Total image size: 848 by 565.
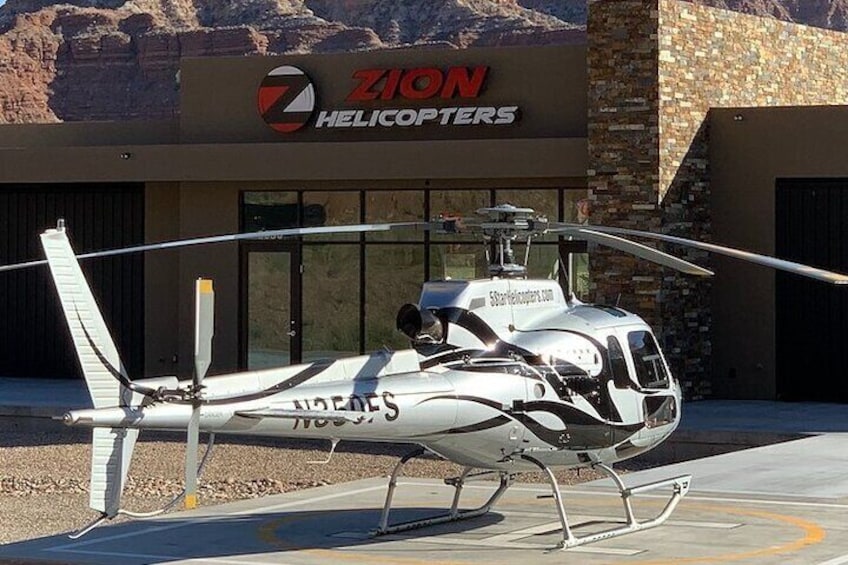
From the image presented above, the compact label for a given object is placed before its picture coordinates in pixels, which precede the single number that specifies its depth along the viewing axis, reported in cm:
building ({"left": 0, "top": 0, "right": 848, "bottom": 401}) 2538
